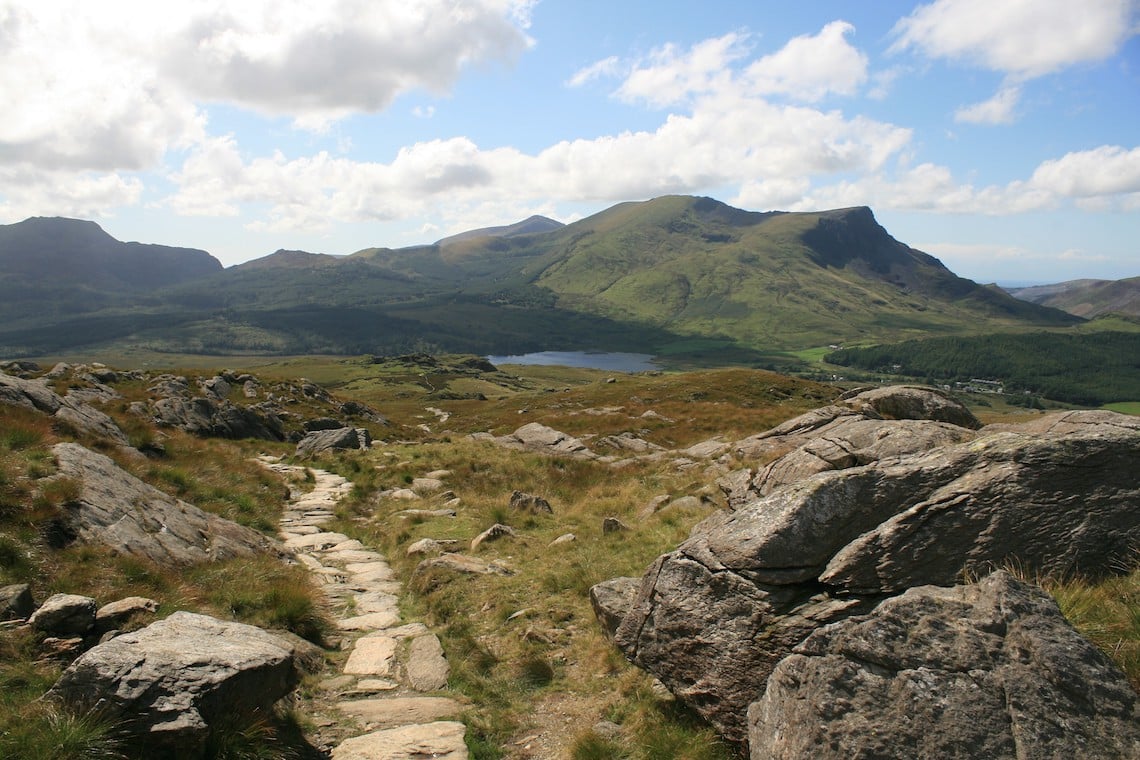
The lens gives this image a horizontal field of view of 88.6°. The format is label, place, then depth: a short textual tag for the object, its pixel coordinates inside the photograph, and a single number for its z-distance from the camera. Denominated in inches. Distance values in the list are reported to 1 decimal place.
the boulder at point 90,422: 777.6
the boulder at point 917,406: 1145.4
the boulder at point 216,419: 1487.5
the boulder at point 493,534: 666.8
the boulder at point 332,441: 1433.3
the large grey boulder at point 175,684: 262.2
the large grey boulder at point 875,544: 316.8
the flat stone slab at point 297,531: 743.1
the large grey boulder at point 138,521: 454.0
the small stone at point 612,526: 679.1
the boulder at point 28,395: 749.9
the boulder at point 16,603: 328.2
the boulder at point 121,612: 349.4
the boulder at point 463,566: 578.6
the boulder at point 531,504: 800.3
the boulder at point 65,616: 329.1
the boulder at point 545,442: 1518.2
